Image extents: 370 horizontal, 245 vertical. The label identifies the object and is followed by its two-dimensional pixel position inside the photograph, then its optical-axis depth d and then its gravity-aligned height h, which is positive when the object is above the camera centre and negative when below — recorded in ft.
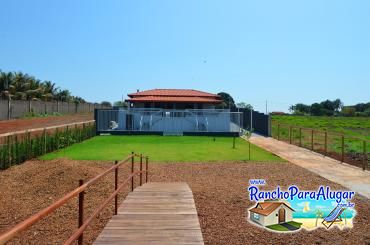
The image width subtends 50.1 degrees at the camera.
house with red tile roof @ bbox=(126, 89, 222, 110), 125.29 +3.92
